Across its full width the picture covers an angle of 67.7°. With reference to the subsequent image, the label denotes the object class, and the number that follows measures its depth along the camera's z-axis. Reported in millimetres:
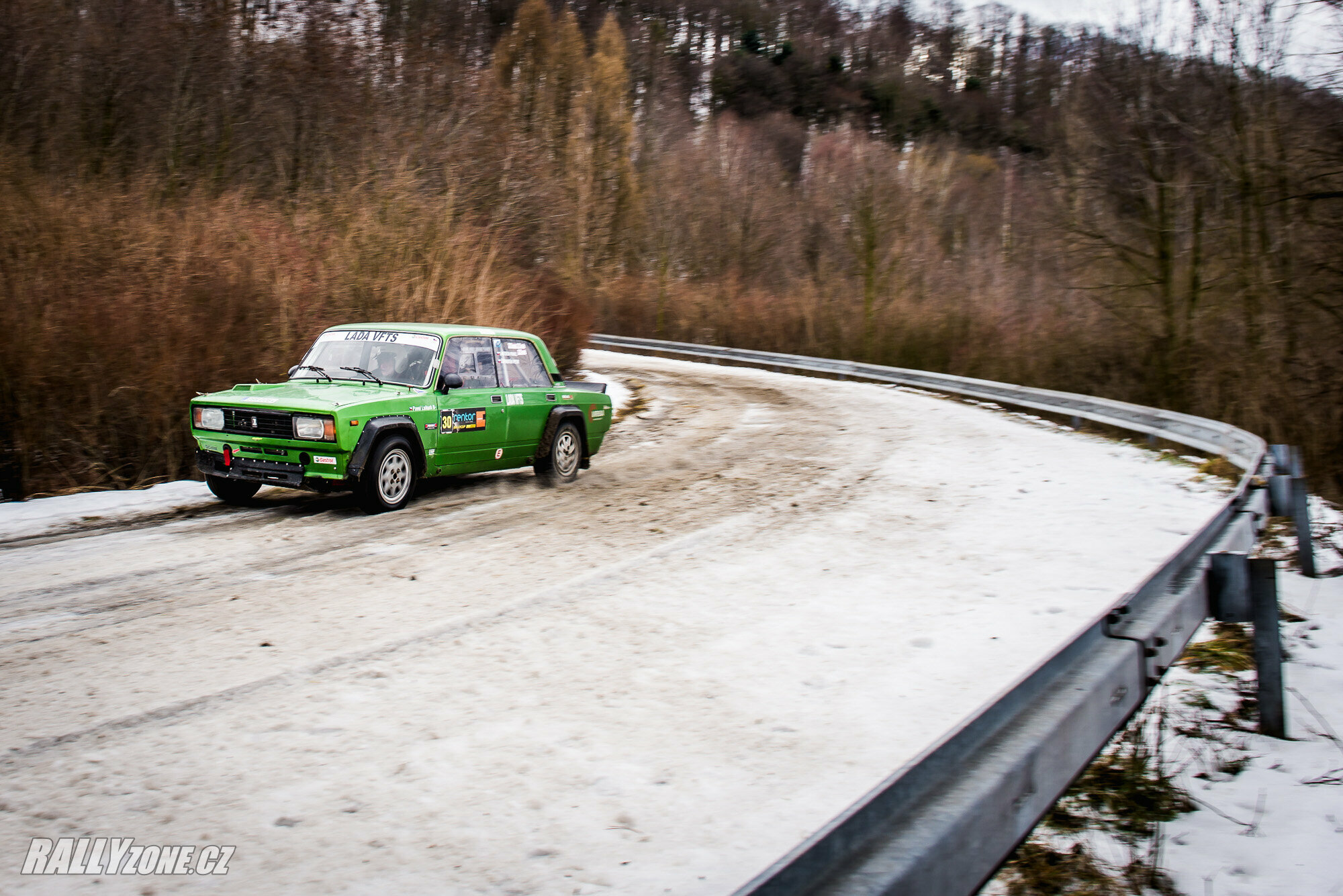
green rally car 8359
